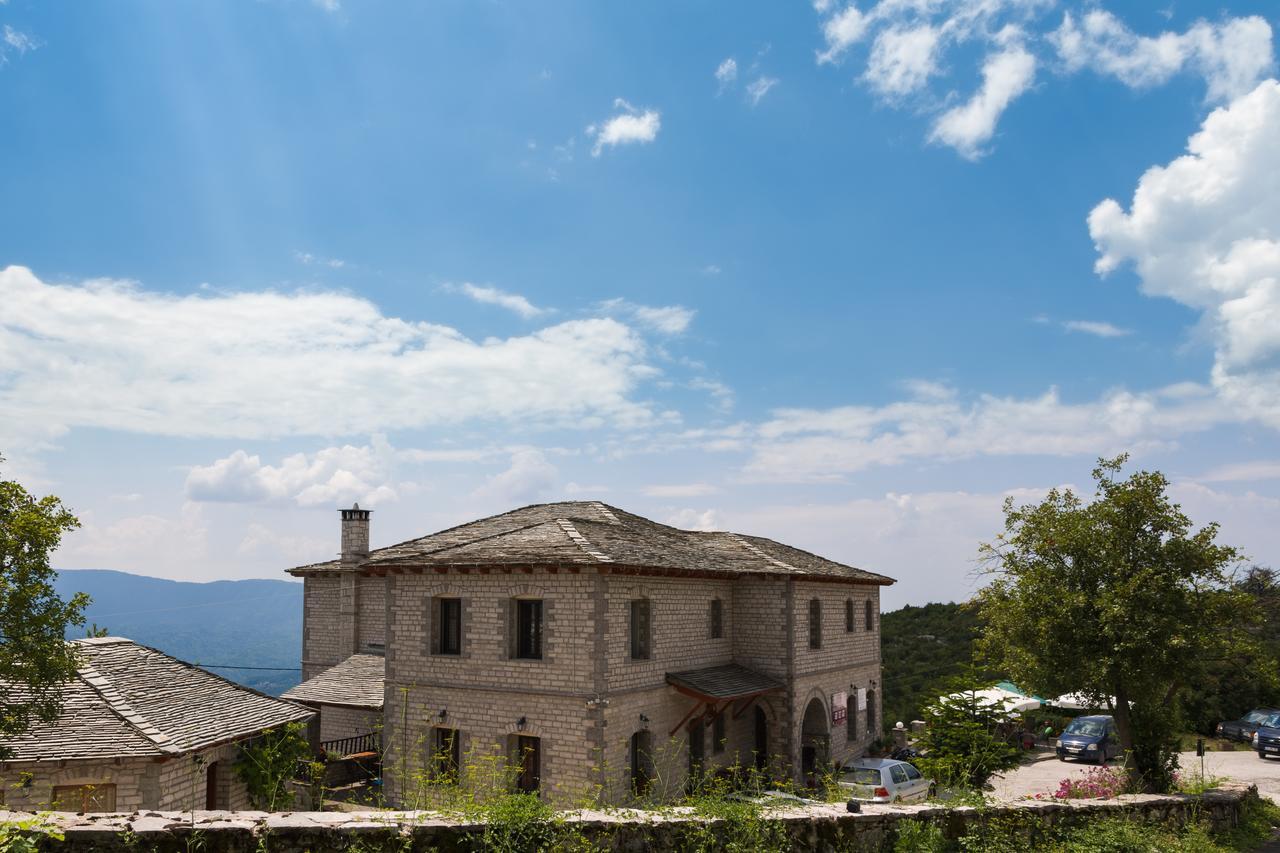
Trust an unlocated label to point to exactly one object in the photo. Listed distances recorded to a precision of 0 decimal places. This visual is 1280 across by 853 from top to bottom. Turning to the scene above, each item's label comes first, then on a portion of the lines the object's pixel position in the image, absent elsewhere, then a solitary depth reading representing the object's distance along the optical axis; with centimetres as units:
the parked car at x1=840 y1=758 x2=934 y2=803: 1898
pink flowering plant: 1450
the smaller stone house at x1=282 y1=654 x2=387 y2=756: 2469
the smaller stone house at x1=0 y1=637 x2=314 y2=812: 1388
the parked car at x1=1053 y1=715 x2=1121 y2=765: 2780
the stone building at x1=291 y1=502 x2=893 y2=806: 1867
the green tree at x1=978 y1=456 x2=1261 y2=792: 1556
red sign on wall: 2684
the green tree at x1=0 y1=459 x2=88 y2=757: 1159
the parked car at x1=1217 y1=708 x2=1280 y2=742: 3195
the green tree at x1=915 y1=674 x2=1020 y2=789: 1703
